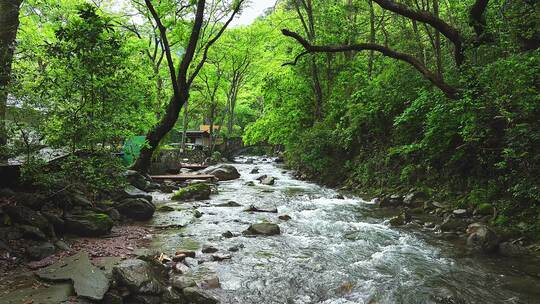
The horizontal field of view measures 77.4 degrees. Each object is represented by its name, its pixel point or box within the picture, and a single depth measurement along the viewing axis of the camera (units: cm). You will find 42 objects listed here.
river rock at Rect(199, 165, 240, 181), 2132
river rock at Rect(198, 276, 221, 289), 573
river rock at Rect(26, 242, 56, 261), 586
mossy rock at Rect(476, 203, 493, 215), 875
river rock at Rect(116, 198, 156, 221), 973
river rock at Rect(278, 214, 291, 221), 1066
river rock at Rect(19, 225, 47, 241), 620
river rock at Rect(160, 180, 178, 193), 1564
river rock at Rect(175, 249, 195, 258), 701
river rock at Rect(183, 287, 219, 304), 515
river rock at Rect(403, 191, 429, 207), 1145
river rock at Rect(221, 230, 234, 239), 869
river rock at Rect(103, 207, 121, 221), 895
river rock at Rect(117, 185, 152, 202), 1021
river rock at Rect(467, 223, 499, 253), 728
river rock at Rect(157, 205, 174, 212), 1147
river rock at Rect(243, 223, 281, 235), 898
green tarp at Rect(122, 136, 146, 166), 1110
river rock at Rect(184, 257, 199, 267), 661
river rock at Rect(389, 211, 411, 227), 993
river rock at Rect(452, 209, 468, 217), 926
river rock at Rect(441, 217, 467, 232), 880
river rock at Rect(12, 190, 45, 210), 669
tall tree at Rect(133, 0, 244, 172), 1136
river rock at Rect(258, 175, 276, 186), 1928
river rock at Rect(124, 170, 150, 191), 1231
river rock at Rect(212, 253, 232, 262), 700
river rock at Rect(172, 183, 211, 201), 1391
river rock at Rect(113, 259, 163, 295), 497
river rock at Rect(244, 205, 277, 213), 1178
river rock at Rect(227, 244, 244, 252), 764
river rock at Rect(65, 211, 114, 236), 732
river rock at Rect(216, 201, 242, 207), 1278
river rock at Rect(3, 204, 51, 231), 635
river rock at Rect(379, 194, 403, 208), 1206
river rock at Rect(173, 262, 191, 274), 624
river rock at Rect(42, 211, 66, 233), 697
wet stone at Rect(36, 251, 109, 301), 471
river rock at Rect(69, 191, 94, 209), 787
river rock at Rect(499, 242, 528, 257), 695
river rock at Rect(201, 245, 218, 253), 743
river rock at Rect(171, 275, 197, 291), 548
